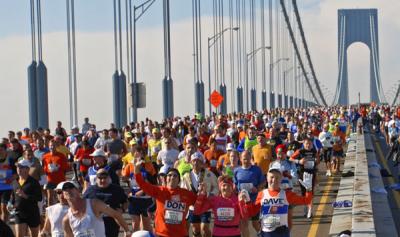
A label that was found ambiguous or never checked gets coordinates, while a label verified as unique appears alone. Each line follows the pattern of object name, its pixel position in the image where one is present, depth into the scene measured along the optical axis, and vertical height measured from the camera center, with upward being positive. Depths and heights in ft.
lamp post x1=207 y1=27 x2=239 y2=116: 183.01 +5.91
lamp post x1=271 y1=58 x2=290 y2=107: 376.80 -4.16
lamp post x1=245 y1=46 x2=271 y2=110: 266.24 -1.82
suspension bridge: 44.65 -2.22
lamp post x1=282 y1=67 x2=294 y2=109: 381.03 -1.94
